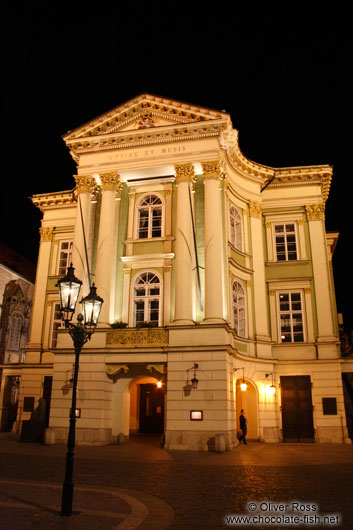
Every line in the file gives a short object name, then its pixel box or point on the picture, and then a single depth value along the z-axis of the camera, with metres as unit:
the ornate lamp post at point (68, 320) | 8.55
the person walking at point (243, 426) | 21.72
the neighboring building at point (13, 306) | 39.78
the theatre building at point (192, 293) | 20.53
